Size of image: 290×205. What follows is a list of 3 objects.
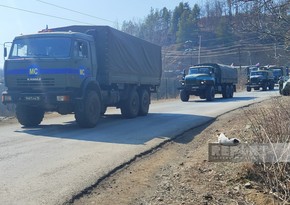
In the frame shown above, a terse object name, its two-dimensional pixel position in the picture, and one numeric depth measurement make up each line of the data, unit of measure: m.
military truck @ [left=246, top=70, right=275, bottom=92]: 47.28
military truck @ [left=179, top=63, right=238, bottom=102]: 29.17
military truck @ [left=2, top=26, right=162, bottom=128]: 12.41
